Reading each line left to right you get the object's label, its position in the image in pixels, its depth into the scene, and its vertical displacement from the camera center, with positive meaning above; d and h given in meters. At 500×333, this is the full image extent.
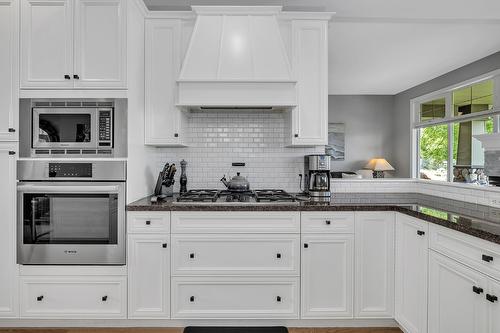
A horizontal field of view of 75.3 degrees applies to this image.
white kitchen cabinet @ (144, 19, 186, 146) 2.84 +0.83
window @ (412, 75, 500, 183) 4.98 +0.72
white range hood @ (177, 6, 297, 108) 2.67 +0.86
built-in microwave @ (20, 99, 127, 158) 2.40 +0.27
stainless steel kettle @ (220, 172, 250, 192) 2.95 -0.17
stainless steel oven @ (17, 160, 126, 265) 2.39 -0.36
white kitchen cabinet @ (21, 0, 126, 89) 2.41 +0.91
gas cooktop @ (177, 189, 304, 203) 2.55 -0.26
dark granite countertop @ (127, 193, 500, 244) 1.88 -0.29
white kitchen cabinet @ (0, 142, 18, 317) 2.42 -0.63
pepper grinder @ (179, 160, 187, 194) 3.12 -0.13
